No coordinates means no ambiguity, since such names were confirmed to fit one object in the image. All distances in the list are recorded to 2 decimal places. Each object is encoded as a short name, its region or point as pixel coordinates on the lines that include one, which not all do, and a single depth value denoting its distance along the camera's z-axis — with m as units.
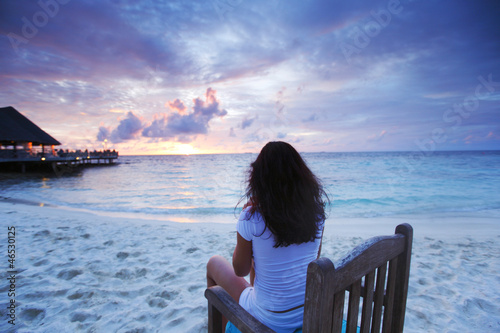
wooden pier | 26.95
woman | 1.43
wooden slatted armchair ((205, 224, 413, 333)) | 0.85
